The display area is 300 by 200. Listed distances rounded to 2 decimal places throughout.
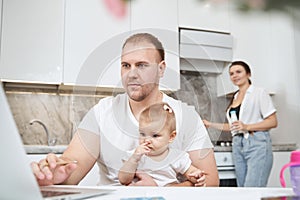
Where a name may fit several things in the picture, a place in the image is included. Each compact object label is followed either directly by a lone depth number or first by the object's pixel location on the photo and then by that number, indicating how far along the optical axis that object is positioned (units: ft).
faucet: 6.99
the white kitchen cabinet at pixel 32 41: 6.81
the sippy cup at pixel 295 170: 1.86
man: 3.09
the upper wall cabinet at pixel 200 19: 8.29
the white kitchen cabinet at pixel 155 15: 7.84
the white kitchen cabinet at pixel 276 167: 7.66
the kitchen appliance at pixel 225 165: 7.06
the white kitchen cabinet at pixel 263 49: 8.89
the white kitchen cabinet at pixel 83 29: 7.16
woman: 6.91
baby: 2.92
